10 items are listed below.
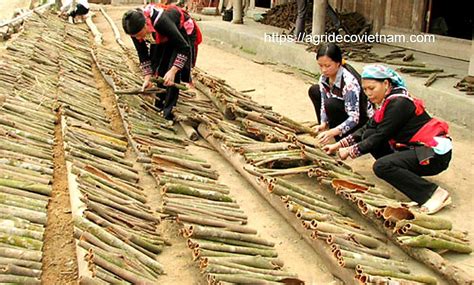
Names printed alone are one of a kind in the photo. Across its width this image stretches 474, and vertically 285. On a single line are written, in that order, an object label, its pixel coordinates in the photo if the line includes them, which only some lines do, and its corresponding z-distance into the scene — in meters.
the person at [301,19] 9.13
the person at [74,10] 12.85
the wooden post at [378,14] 9.35
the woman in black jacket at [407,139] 3.48
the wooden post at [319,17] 8.77
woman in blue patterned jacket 4.05
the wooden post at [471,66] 5.83
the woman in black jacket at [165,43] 4.74
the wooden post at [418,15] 8.48
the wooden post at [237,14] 11.97
